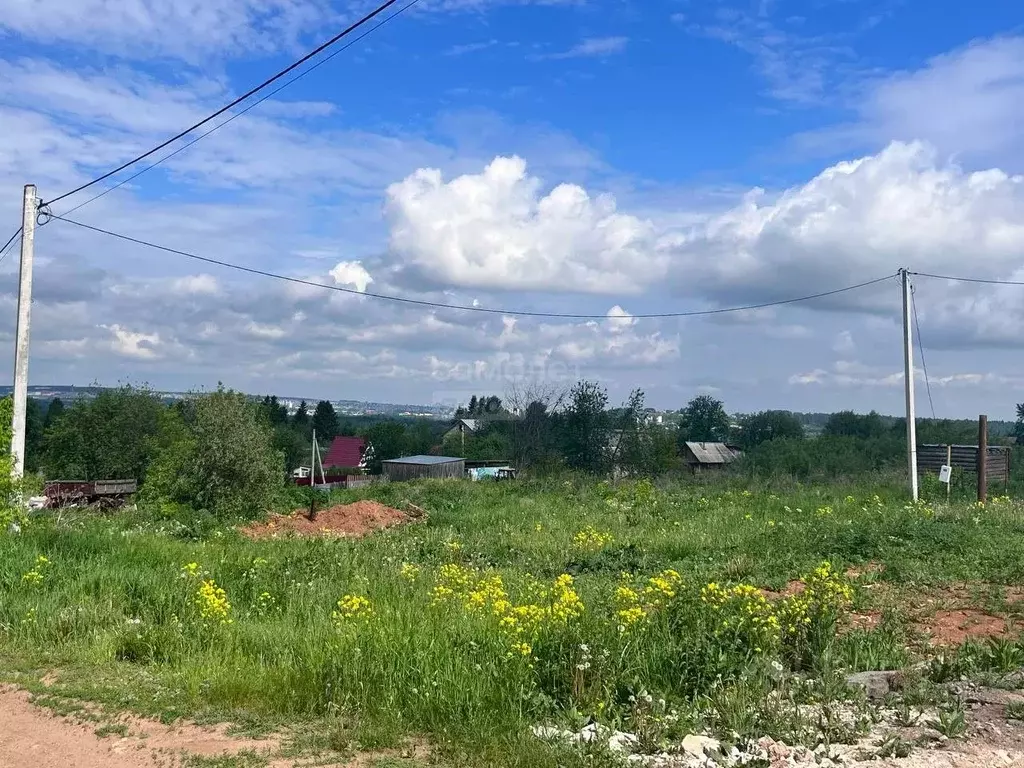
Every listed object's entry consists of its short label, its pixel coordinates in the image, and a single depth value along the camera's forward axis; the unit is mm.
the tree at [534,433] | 50500
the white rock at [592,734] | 4643
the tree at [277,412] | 80800
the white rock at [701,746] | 4559
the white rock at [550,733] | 4703
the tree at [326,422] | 94481
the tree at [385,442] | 77062
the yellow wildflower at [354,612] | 6879
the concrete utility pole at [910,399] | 19369
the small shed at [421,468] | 45250
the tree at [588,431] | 47875
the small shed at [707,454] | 59919
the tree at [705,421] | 82812
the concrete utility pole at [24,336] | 13500
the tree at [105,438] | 49406
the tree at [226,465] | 20119
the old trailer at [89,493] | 21202
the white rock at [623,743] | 4625
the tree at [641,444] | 46000
